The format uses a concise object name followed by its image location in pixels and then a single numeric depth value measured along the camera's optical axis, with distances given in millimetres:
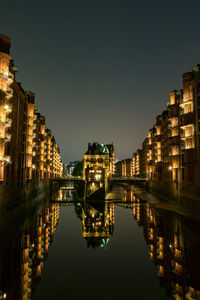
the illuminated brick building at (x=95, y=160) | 111375
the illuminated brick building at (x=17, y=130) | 37375
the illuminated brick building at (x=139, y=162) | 184625
